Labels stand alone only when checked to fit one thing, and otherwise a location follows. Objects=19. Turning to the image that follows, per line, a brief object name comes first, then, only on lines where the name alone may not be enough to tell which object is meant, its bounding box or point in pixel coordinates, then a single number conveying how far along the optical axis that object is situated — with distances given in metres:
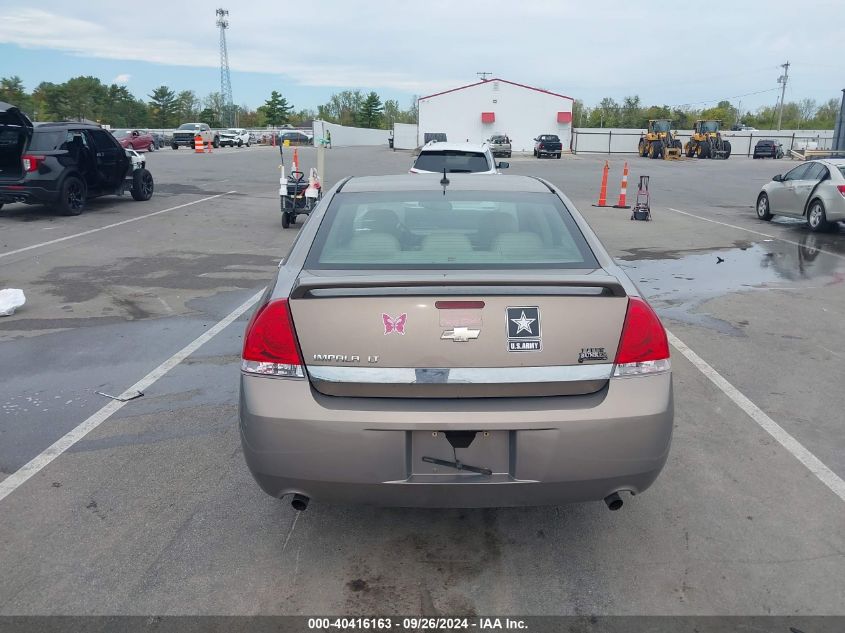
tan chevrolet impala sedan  2.90
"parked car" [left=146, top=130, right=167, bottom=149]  51.41
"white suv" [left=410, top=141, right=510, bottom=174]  13.54
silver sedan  14.07
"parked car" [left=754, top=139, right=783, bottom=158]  62.72
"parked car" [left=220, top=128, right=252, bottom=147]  60.41
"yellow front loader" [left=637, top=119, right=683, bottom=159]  53.19
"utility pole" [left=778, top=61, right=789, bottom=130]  111.38
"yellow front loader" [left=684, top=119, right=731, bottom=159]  55.94
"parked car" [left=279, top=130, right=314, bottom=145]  70.25
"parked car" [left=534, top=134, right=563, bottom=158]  53.94
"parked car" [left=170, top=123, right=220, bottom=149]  53.81
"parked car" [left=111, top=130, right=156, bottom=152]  41.06
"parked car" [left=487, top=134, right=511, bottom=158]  49.31
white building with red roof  72.12
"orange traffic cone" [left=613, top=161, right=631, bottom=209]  18.58
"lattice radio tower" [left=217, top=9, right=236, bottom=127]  103.69
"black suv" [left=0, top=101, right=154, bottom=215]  14.16
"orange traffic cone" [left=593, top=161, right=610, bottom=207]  19.25
